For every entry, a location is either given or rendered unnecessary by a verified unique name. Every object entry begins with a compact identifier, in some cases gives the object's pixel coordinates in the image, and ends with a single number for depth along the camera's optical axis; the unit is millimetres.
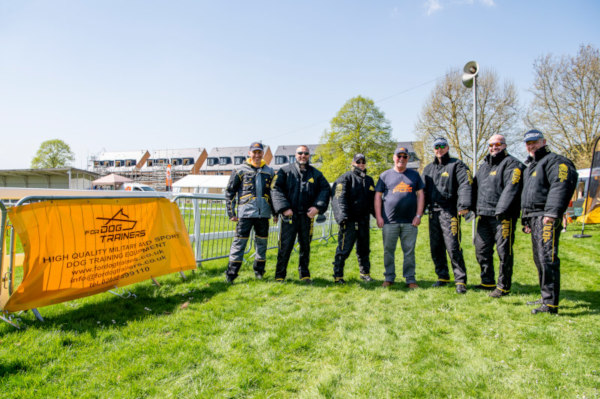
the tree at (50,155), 52844
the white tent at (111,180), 32844
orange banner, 3434
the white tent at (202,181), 37031
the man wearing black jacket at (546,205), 3725
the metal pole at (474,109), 8083
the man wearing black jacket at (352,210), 5242
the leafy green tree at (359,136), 36469
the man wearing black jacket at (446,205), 4812
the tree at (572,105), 20016
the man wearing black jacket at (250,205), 5258
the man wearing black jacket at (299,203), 5195
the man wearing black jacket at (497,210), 4344
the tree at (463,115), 24578
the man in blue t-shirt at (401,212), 5086
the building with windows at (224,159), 68562
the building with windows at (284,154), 64669
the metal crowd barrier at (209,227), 6156
